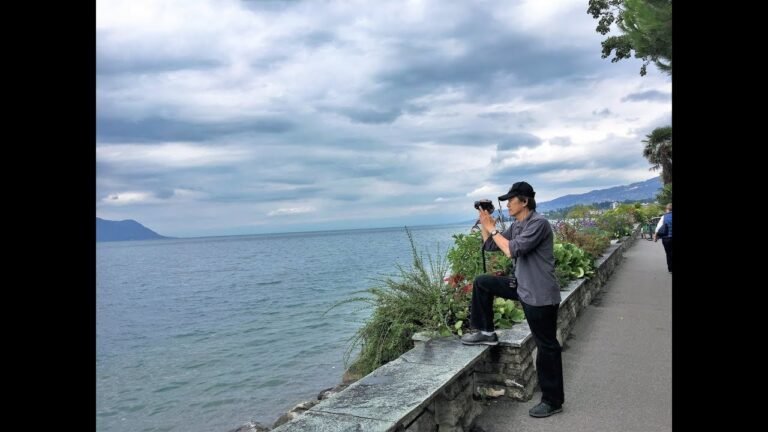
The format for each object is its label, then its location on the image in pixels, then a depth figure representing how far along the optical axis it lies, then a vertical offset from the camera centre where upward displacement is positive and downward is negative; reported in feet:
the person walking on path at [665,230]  40.49 -0.60
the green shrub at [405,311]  17.75 -3.18
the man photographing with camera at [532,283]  13.76 -1.73
